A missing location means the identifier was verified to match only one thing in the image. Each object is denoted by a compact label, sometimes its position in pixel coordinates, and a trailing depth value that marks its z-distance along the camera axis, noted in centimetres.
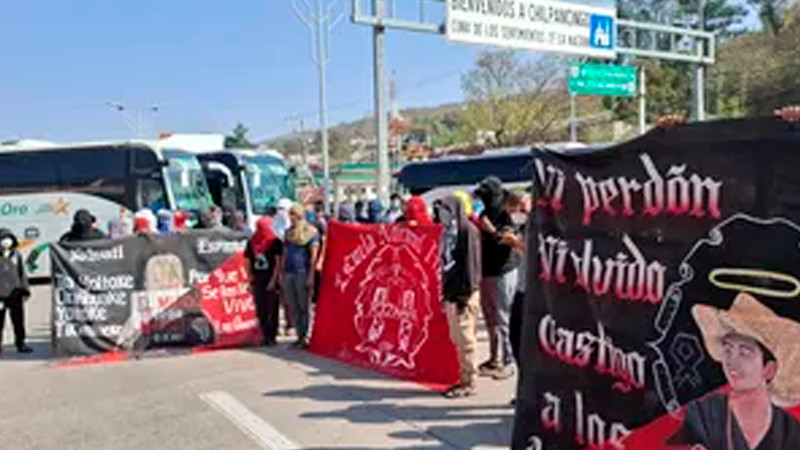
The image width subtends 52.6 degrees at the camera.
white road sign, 1570
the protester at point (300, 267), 900
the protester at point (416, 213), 762
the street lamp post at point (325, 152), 3039
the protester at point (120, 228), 1104
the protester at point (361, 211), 1657
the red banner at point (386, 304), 739
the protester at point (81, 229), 980
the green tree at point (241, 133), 10881
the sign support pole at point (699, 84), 2352
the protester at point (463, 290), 657
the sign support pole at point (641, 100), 2912
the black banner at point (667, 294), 303
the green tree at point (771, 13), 5909
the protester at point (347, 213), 1392
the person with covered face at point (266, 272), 953
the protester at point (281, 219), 1125
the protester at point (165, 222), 1132
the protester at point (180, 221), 1406
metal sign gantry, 1581
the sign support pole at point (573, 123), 4386
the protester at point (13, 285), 955
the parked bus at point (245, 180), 2495
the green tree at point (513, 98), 5269
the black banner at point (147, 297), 928
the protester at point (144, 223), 987
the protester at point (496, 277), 695
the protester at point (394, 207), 1584
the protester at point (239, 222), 1219
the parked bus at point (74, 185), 2072
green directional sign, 2256
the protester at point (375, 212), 1499
